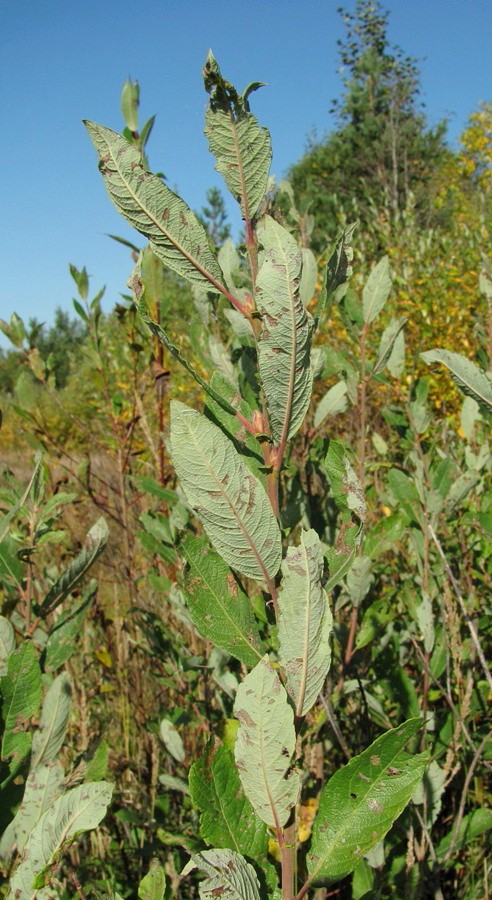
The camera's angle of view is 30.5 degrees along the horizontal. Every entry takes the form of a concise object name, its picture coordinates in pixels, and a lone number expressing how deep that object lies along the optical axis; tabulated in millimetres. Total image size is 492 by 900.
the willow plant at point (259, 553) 283
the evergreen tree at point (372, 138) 13173
